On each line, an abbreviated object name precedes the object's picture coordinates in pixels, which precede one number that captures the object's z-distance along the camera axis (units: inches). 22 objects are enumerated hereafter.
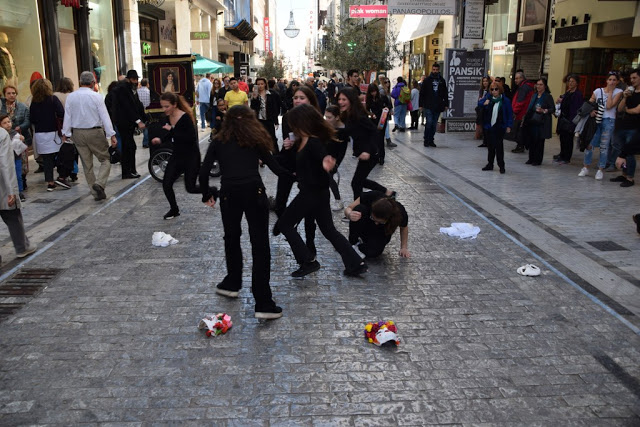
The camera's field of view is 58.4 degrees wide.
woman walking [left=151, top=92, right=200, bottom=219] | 297.0
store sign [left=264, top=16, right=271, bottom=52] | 4269.7
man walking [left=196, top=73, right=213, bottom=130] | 784.9
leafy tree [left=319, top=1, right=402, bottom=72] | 1290.6
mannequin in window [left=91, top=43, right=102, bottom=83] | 692.7
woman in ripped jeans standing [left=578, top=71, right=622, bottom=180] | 399.9
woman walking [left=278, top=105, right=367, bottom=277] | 198.4
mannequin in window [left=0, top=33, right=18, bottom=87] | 511.2
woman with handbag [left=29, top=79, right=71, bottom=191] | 370.6
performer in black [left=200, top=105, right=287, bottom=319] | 178.4
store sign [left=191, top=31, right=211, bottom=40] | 1291.8
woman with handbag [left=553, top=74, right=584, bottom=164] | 459.2
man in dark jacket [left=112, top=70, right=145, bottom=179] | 403.5
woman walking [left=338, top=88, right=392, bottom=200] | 277.0
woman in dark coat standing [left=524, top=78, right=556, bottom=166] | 474.0
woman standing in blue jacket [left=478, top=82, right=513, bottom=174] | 438.3
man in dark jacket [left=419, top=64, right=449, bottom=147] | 606.2
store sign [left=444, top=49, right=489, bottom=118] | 679.1
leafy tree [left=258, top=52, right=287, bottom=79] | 2192.3
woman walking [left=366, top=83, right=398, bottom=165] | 475.3
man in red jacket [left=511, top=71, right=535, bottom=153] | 543.8
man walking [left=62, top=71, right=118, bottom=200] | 341.7
